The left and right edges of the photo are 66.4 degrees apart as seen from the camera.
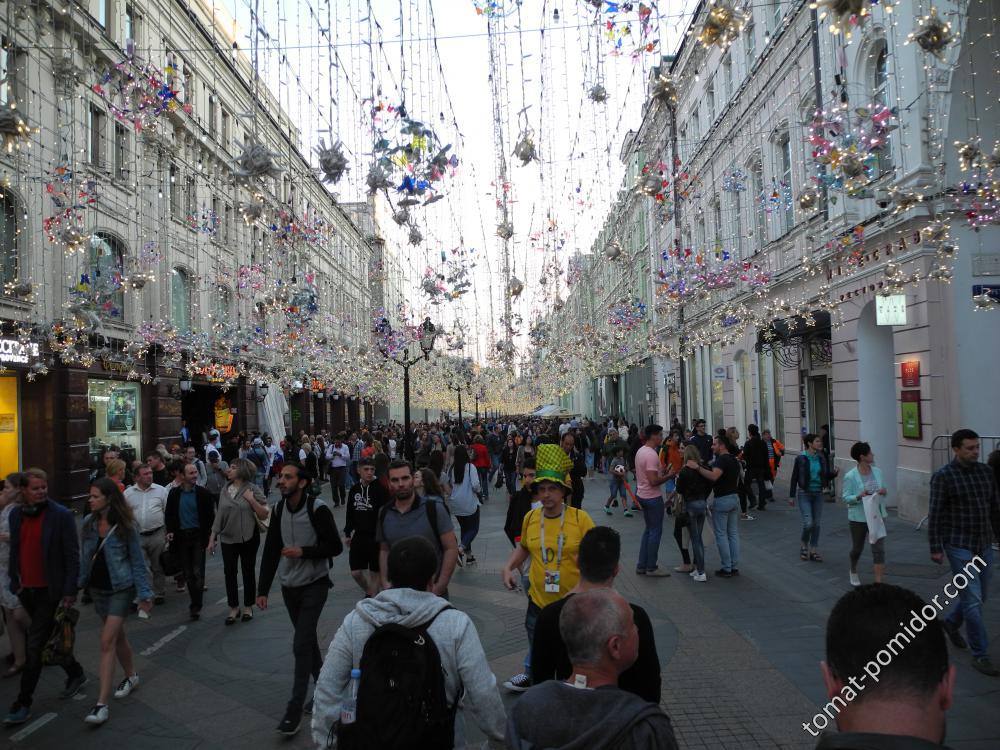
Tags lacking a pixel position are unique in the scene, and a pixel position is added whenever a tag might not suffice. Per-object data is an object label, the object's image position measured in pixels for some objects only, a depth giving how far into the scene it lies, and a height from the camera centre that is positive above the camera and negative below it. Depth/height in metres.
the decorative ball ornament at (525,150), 8.63 +2.90
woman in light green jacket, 8.41 -1.06
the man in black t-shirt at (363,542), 6.94 -1.20
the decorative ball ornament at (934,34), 6.23 +2.92
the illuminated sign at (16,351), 16.42 +1.55
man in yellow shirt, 5.07 -0.91
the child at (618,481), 15.88 -1.77
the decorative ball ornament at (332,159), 7.37 +2.43
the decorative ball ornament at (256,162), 7.27 +2.41
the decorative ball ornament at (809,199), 9.66 +2.51
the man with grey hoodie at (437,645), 3.02 -0.99
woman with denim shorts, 5.80 -1.18
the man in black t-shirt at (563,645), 3.07 -1.00
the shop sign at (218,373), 26.38 +1.52
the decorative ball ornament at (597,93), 8.52 +3.48
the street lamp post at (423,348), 17.48 +1.41
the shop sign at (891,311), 13.38 +1.45
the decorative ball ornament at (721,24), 5.48 +2.73
